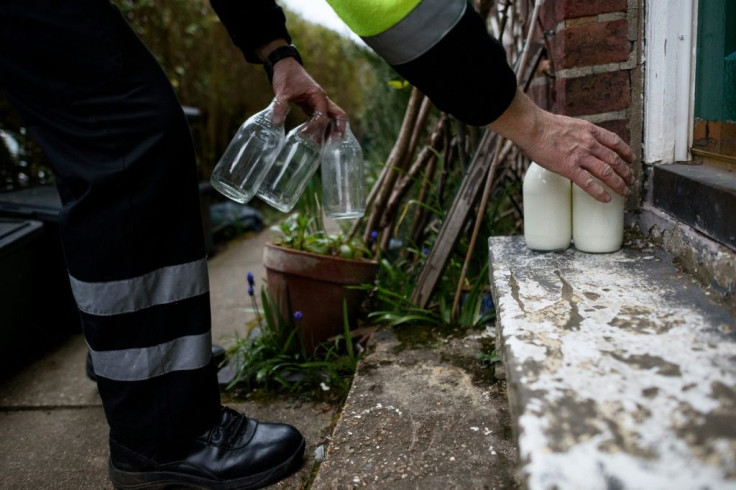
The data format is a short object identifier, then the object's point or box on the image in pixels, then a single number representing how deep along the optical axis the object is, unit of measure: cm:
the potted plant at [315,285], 200
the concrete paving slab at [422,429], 110
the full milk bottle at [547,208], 138
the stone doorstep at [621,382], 62
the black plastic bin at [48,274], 243
